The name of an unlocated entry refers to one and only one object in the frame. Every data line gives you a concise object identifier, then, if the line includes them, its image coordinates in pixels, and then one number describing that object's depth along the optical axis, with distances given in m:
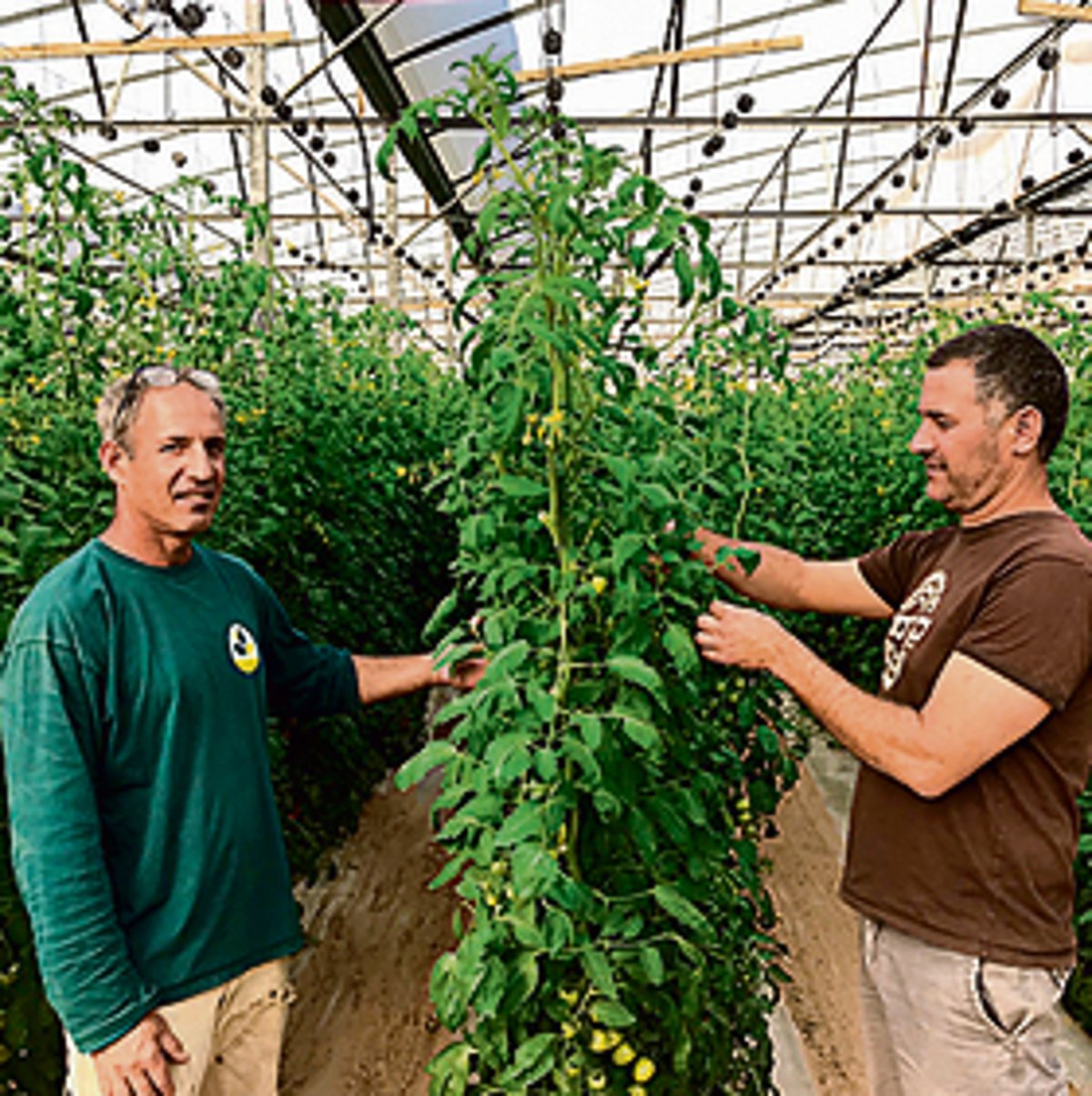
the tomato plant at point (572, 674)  1.52
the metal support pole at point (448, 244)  11.85
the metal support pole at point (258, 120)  5.90
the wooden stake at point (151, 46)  5.27
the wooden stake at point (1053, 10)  5.24
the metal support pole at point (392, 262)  8.72
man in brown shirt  1.55
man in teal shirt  1.45
